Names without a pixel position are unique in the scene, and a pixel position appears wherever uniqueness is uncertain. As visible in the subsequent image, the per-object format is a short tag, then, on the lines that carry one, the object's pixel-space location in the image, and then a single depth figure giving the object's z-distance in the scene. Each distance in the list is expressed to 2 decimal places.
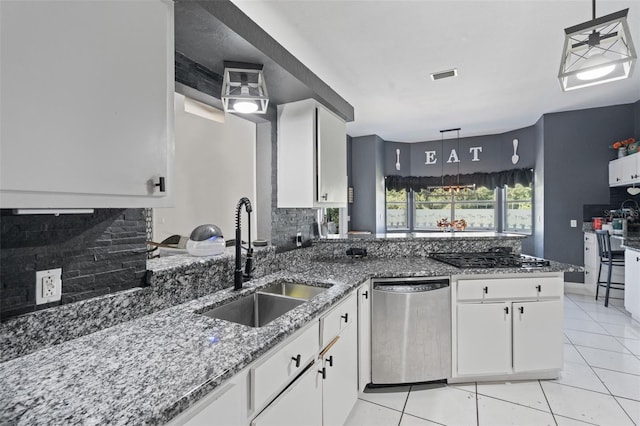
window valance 5.98
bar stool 4.03
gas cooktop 2.44
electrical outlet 1.09
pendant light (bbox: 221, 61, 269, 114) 1.89
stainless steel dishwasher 2.26
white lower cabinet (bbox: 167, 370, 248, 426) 0.86
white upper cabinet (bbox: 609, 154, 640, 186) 3.96
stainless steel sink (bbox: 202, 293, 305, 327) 1.72
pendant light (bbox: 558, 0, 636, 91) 1.59
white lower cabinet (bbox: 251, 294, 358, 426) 1.16
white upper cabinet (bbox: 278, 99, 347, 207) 2.57
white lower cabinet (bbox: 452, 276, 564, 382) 2.34
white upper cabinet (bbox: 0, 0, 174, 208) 0.81
